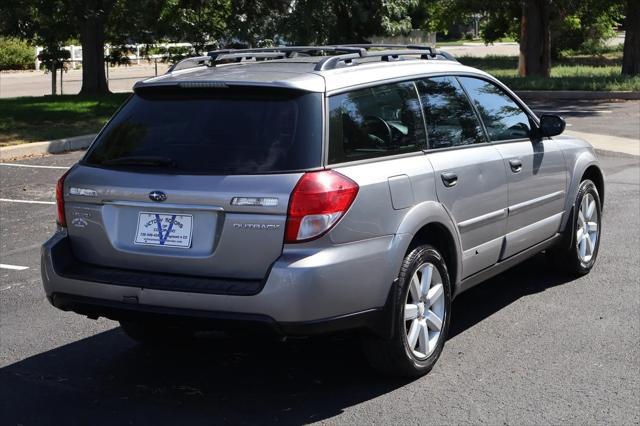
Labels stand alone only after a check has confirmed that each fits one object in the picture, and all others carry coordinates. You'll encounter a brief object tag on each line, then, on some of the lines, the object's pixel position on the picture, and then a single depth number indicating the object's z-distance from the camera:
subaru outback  4.68
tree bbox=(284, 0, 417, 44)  26.28
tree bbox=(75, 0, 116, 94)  20.72
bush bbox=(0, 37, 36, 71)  39.19
